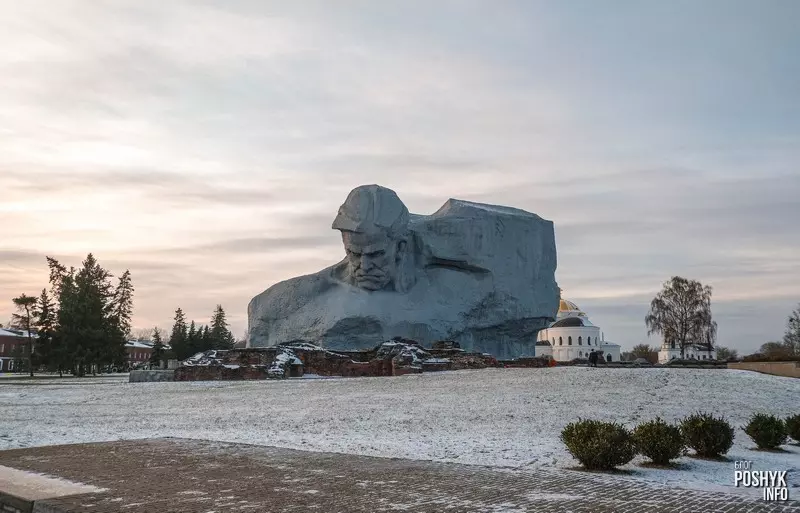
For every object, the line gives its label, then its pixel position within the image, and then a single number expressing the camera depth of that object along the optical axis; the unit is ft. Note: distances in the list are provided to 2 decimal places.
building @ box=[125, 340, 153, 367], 385.27
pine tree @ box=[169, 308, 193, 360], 253.03
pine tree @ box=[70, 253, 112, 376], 169.37
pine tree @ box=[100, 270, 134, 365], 180.34
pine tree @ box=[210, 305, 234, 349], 312.29
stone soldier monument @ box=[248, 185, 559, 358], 142.31
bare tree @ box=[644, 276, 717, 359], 221.66
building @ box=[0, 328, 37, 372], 311.60
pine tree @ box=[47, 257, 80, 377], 169.48
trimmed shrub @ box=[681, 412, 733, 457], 36.50
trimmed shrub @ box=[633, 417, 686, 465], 33.68
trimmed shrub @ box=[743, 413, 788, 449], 40.04
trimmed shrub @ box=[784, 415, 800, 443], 42.96
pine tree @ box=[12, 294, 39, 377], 188.55
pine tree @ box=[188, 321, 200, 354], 258.16
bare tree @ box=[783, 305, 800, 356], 204.54
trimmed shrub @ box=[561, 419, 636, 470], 32.14
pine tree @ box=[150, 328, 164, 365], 230.07
